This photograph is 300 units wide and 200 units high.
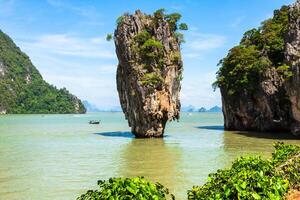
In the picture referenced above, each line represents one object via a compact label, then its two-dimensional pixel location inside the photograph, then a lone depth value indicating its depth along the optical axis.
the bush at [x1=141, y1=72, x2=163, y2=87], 33.59
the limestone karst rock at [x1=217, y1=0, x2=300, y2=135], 40.31
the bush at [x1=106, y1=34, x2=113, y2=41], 36.68
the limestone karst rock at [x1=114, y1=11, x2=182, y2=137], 34.12
